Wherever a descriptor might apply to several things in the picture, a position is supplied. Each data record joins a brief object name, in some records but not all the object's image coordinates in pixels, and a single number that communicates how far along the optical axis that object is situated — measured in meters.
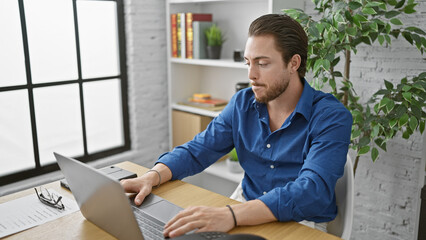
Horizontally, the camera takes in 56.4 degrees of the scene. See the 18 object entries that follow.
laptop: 0.94
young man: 1.20
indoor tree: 1.84
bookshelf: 2.86
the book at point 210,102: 3.00
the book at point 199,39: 2.85
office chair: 1.44
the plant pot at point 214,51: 2.86
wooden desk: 1.14
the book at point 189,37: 2.87
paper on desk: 1.21
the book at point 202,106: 2.95
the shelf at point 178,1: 2.81
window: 2.41
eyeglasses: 1.34
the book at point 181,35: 2.91
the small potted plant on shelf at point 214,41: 2.85
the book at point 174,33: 2.96
